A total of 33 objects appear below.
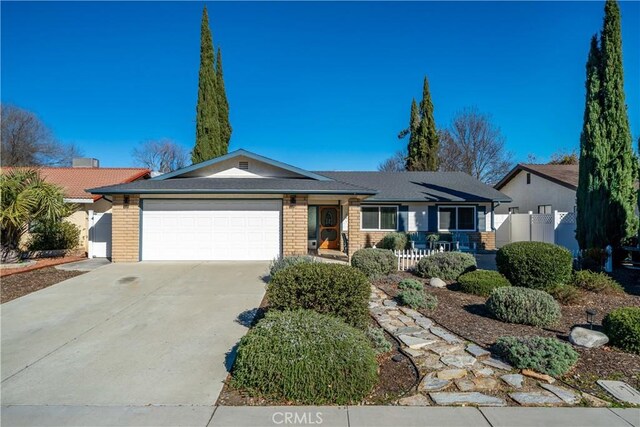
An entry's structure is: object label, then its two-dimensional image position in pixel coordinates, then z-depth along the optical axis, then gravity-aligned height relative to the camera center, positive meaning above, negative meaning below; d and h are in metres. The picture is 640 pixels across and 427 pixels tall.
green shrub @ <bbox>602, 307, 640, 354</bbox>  4.53 -1.37
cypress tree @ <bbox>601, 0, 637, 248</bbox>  10.79 +3.36
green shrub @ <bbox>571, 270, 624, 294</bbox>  7.61 -1.23
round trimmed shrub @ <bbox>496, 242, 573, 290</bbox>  7.27 -0.80
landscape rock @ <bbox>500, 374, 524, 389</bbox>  3.69 -1.67
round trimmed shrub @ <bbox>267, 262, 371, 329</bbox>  4.79 -0.92
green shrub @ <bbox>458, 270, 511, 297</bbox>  7.29 -1.17
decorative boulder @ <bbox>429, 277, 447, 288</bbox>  8.07 -1.30
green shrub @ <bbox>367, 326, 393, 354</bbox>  4.41 -1.49
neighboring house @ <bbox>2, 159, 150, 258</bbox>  13.09 +0.96
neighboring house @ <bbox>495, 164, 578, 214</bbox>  17.41 +2.25
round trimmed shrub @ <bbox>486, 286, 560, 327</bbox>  5.53 -1.30
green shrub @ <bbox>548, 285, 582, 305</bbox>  6.78 -1.33
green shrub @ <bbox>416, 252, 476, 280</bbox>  8.59 -0.95
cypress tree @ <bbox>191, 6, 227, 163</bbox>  20.94 +7.37
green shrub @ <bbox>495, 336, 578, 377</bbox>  3.89 -1.49
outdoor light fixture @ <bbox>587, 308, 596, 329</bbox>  5.02 -1.35
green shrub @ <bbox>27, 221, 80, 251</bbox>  13.14 -0.41
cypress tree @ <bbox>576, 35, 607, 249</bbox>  11.09 +2.10
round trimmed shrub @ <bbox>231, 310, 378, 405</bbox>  3.43 -1.41
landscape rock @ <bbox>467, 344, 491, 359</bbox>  4.36 -1.60
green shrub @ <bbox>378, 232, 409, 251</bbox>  14.95 -0.59
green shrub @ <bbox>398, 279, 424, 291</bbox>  7.18 -1.21
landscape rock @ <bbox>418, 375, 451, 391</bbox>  3.63 -1.68
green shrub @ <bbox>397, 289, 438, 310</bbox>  6.30 -1.34
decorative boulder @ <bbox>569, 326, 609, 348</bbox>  4.67 -1.51
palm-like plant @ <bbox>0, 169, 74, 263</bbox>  10.20 +0.68
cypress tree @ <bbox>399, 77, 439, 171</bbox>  27.91 +7.17
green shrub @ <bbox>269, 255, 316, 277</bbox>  8.09 -0.81
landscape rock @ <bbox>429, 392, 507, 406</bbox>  3.38 -1.71
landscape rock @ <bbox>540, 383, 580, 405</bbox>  3.41 -1.69
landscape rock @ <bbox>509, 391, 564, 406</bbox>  3.38 -1.70
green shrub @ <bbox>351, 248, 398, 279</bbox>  8.77 -0.89
